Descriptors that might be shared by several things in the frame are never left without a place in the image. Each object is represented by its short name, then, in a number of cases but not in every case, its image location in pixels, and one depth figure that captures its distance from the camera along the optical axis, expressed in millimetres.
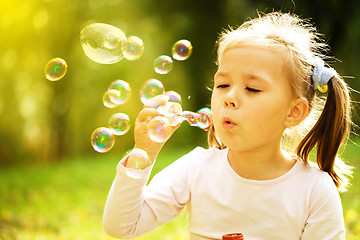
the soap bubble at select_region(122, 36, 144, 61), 2465
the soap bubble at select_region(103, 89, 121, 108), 2401
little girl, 1798
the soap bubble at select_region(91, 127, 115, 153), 2254
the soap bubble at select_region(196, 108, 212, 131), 2107
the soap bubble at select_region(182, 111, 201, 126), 2016
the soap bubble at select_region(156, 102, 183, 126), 1894
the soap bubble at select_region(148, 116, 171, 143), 1773
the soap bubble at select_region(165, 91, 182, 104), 2283
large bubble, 2429
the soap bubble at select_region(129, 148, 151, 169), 1798
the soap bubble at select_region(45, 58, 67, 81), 2619
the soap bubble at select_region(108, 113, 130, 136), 2238
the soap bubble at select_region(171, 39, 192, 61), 2596
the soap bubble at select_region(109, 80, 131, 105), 2411
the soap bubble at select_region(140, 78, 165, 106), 2303
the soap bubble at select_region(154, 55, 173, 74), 2500
